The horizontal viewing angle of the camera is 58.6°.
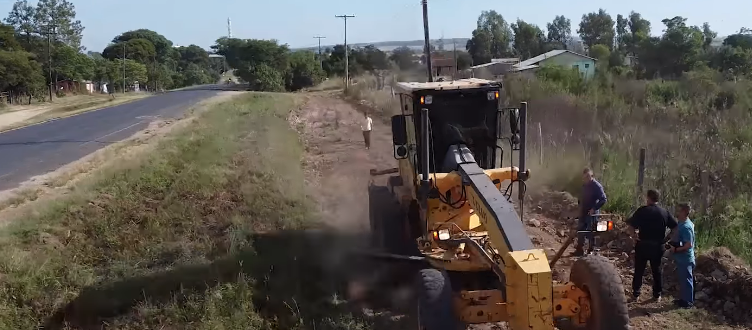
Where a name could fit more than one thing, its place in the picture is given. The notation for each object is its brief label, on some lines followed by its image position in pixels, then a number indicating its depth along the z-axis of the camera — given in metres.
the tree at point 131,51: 100.31
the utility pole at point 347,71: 55.52
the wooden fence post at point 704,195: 11.00
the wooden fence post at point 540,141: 15.67
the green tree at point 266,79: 67.62
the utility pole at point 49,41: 56.34
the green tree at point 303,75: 71.44
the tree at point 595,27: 87.06
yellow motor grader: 6.04
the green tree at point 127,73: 74.44
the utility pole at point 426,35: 19.48
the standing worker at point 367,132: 22.70
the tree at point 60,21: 64.56
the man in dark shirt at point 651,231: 8.16
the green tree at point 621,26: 85.31
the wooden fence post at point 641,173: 12.16
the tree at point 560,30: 89.25
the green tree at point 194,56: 135.26
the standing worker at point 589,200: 9.52
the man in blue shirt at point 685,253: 8.07
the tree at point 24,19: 63.47
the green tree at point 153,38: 127.94
